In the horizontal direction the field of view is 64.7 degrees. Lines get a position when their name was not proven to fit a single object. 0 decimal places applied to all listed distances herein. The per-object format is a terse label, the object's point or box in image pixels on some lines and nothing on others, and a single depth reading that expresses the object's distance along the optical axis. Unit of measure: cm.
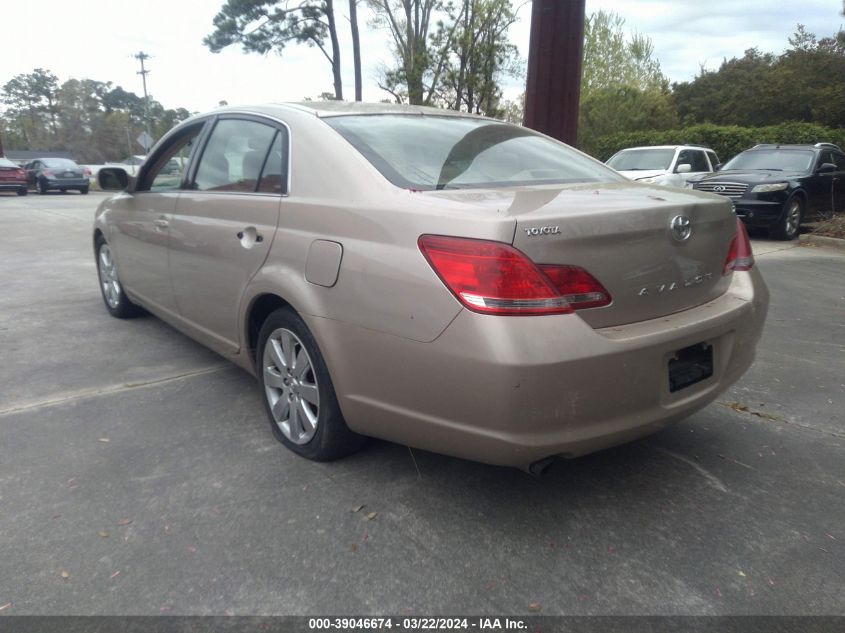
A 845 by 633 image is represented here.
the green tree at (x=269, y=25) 2320
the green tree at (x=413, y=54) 1836
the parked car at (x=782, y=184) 1046
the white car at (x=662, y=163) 1212
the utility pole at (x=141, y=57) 5872
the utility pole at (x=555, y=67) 672
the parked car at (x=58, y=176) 2523
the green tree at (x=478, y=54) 1778
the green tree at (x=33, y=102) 8281
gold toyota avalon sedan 213
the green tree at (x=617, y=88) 2841
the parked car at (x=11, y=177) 2328
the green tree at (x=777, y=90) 3112
